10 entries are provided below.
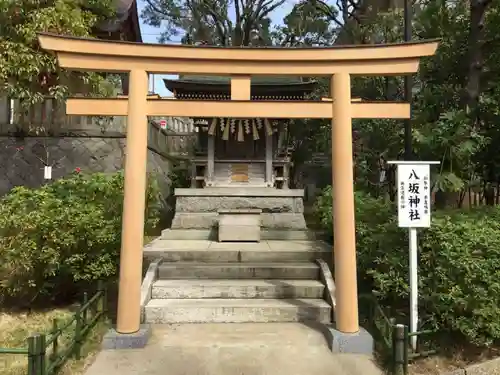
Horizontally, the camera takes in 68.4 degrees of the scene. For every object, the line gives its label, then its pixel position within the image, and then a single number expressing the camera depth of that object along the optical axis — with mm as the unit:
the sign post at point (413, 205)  4344
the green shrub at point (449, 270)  4086
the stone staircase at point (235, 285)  5219
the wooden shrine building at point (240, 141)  12172
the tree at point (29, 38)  8352
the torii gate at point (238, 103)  4562
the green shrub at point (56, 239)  5199
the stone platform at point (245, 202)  10102
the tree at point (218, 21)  19156
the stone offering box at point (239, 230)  8266
